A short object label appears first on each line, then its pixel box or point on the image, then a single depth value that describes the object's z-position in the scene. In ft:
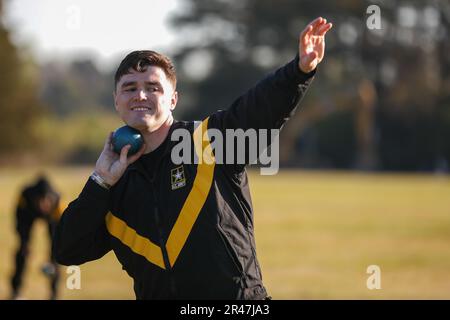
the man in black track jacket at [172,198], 26.02
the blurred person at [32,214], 85.30
